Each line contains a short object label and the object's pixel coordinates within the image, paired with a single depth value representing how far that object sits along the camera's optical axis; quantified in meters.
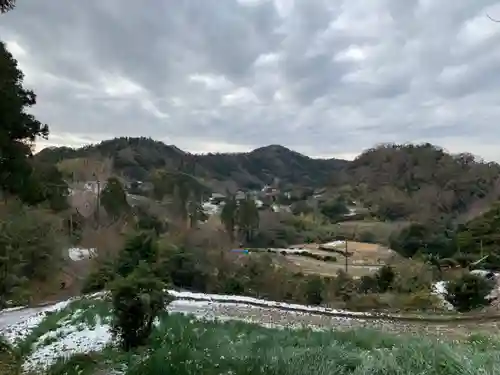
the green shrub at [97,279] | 15.22
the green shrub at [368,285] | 18.62
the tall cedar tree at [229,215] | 38.63
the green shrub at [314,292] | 17.23
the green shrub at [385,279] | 18.50
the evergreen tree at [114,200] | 31.95
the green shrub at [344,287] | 17.75
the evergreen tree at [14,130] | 6.66
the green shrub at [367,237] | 43.11
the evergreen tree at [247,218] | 41.12
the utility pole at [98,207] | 31.14
